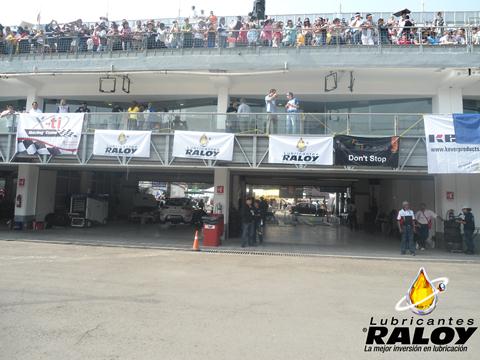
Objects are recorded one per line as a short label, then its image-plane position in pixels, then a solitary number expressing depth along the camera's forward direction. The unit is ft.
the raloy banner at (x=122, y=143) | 49.32
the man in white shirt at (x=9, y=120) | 52.90
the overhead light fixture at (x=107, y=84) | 61.98
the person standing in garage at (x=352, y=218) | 84.28
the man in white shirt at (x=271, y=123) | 47.55
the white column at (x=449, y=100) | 55.01
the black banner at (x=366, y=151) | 45.50
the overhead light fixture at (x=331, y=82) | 55.88
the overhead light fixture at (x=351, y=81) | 55.60
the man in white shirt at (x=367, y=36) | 54.85
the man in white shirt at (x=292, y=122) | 47.11
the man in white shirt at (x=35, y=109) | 53.01
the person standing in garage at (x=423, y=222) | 50.88
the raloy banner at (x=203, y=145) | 47.85
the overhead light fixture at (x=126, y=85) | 61.36
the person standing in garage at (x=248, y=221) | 50.14
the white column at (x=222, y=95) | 59.16
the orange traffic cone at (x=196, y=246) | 47.22
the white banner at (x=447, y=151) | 44.32
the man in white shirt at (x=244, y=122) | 48.34
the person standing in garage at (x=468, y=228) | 48.29
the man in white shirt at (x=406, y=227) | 46.50
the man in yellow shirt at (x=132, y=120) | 50.06
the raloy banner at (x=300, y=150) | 45.98
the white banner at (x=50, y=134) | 50.80
